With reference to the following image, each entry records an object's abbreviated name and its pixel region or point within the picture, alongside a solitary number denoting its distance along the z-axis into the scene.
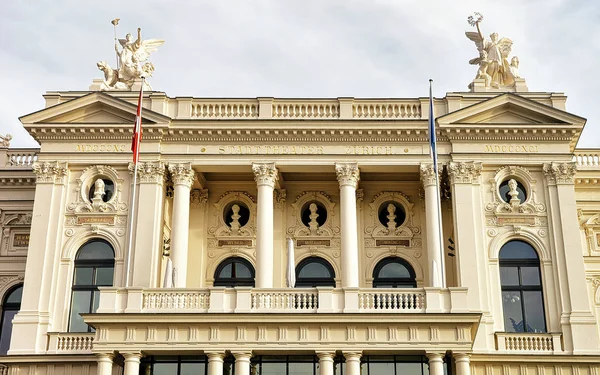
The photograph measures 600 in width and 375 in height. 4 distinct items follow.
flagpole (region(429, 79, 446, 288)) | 30.89
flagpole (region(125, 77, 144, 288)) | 30.41
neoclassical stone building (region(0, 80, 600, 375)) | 27.78
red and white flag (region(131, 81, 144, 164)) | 31.11
